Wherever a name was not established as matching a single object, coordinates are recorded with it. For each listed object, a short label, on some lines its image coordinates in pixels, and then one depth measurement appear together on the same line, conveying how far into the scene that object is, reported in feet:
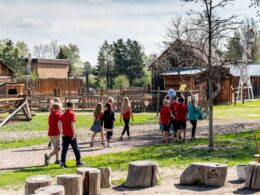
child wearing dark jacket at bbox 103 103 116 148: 52.24
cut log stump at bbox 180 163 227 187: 31.35
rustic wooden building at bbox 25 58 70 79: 257.75
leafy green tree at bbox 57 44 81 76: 298.56
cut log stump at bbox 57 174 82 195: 27.30
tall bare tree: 46.62
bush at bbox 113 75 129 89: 224.33
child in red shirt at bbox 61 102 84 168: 38.91
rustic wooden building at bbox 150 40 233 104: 109.25
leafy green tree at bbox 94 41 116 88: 262.63
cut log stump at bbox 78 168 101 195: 29.43
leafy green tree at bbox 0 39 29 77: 227.40
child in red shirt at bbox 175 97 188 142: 52.90
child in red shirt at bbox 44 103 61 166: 40.34
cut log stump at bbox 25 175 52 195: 26.48
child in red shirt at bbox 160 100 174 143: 52.90
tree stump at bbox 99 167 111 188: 31.57
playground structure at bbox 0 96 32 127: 84.44
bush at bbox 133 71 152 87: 241.76
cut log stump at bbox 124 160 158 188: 31.50
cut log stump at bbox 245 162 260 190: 30.07
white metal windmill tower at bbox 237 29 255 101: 154.20
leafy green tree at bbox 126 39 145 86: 252.42
